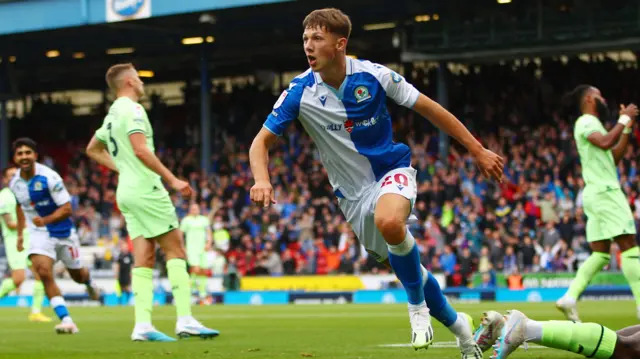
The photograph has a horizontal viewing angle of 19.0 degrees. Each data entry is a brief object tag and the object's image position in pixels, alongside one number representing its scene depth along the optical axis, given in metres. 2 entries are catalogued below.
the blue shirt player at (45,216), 21.98
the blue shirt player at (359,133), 12.16
